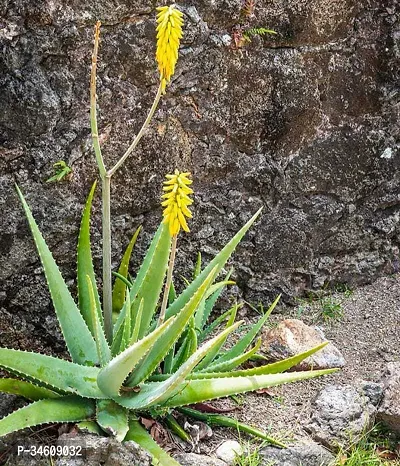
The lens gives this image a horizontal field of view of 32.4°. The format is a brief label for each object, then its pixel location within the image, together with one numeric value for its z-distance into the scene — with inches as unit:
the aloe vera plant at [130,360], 83.1
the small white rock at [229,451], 98.9
